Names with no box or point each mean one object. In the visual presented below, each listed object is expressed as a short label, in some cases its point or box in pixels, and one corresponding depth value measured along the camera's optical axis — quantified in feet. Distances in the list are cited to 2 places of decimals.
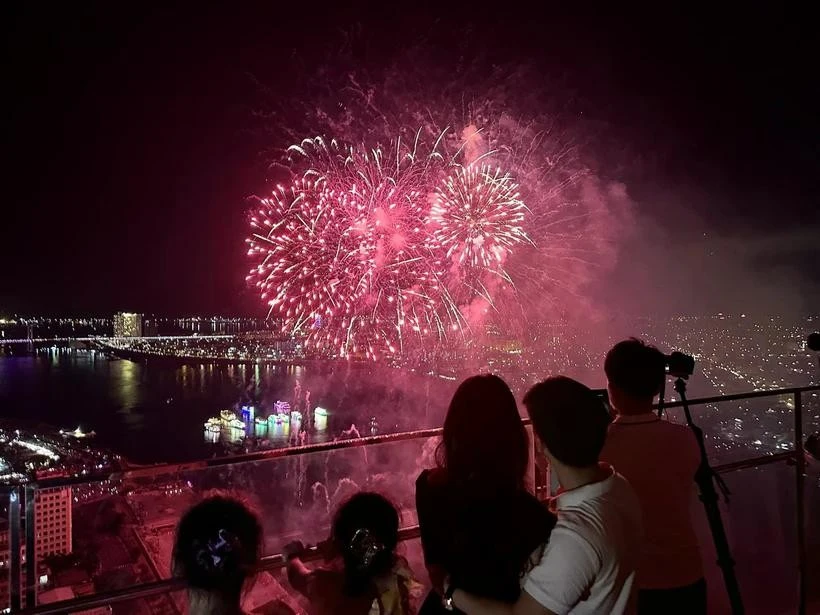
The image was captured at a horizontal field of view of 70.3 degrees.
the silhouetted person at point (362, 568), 5.47
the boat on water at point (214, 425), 123.24
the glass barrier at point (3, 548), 5.71
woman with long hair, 4.32
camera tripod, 6.93
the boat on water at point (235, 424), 125.59
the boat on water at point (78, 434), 114.18
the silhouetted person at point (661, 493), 5.95
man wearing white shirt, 3.88
